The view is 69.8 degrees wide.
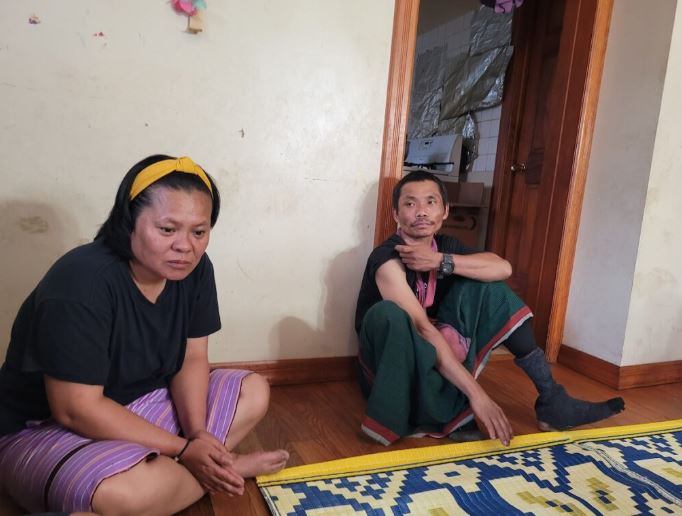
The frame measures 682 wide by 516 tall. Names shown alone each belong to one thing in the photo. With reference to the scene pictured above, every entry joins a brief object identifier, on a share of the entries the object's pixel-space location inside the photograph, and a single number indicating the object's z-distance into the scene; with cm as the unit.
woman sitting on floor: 81
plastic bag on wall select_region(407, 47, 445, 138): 361
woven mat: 105
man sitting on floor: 132
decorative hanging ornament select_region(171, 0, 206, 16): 138
